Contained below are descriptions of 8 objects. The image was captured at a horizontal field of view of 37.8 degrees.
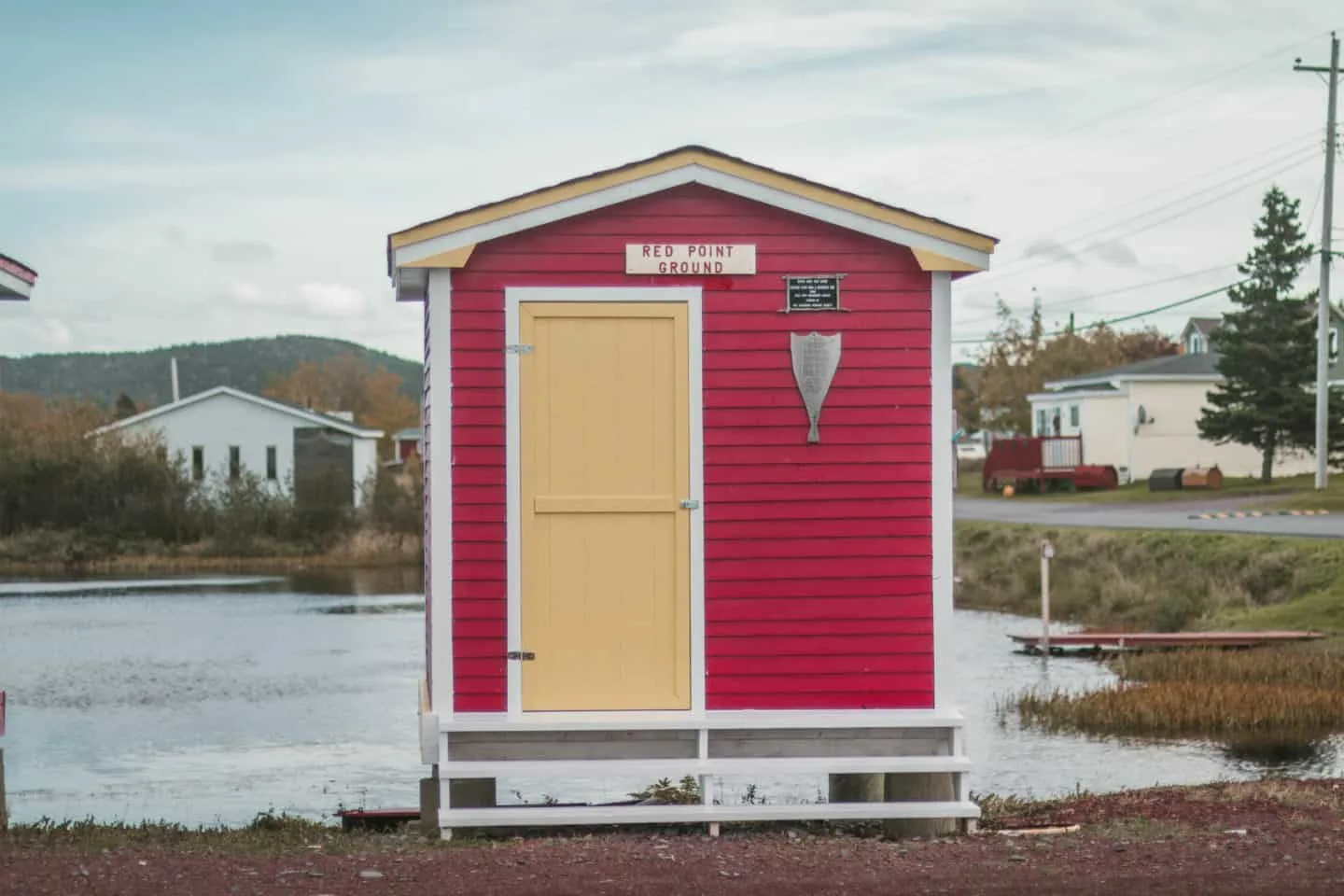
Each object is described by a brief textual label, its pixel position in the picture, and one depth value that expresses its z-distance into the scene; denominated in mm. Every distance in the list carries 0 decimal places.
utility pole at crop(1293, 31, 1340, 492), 47719
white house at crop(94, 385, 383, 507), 67812
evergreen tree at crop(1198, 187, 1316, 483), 53375
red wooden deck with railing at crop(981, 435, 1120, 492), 59219
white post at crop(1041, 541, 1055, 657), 27438
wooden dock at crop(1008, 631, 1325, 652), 25188
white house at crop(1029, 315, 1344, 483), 61688
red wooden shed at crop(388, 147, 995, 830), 11180
